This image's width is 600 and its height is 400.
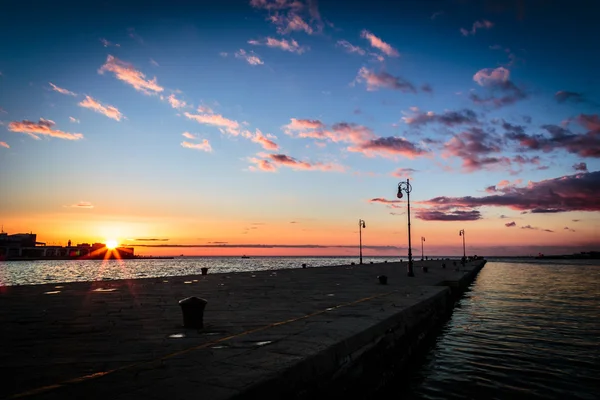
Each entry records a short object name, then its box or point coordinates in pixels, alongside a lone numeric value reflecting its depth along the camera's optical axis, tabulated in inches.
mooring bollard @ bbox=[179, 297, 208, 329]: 318.7
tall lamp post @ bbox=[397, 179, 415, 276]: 1140.5
